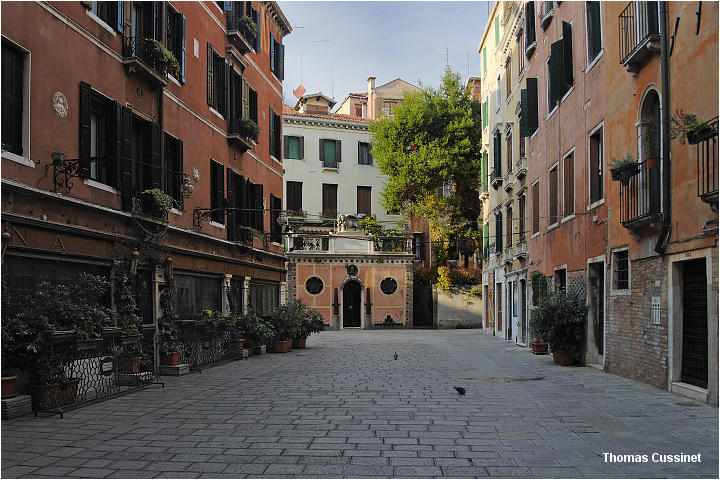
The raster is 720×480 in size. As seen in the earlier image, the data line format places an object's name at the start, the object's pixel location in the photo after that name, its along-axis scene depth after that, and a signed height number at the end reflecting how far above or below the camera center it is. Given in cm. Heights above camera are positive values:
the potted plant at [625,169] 1172 +172
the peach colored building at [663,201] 939 +104
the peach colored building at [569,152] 1481 +297
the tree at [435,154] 3969 +685
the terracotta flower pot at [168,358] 1323 -185
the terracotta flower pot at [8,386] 834 -151
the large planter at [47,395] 862 -169
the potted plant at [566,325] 1538 -142
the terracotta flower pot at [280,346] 1958 -238
